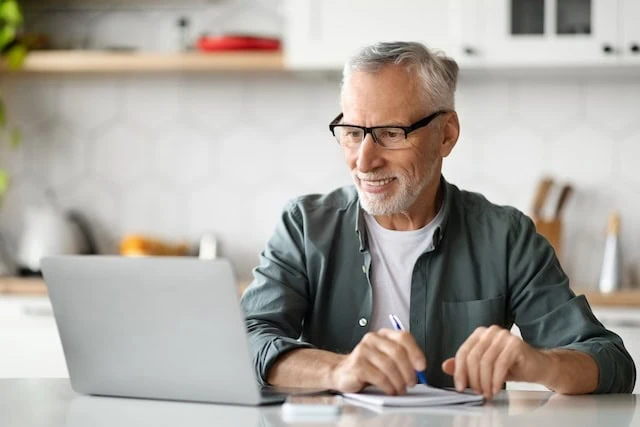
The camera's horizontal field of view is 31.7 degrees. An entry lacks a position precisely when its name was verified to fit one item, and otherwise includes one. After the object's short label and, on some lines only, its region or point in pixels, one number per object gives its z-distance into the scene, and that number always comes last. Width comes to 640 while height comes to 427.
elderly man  2.19
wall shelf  3.69
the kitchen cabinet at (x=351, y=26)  3.52
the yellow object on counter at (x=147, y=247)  3.80
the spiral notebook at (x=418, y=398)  1.64
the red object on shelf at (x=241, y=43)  3.72
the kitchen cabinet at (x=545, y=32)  3.44
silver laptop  1.57
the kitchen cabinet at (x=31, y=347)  3.48
